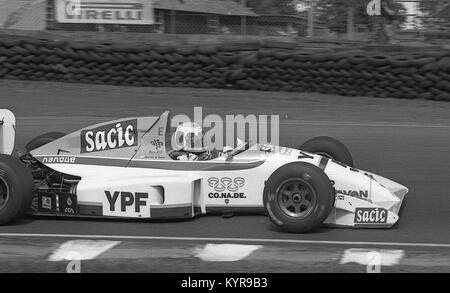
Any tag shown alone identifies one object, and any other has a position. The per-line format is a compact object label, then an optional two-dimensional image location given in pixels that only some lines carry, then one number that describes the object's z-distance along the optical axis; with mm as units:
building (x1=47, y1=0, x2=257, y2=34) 16766
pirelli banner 17266
